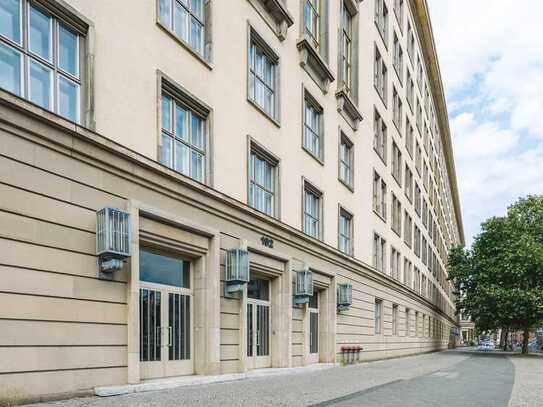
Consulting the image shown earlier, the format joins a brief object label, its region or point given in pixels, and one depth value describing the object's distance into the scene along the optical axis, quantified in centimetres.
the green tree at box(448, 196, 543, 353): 3603
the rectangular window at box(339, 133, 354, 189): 2396
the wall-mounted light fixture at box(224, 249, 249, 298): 1366
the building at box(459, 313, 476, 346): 11924
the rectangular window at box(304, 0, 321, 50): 2033
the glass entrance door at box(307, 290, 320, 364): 2029
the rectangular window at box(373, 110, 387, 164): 2939
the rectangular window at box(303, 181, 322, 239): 1994
